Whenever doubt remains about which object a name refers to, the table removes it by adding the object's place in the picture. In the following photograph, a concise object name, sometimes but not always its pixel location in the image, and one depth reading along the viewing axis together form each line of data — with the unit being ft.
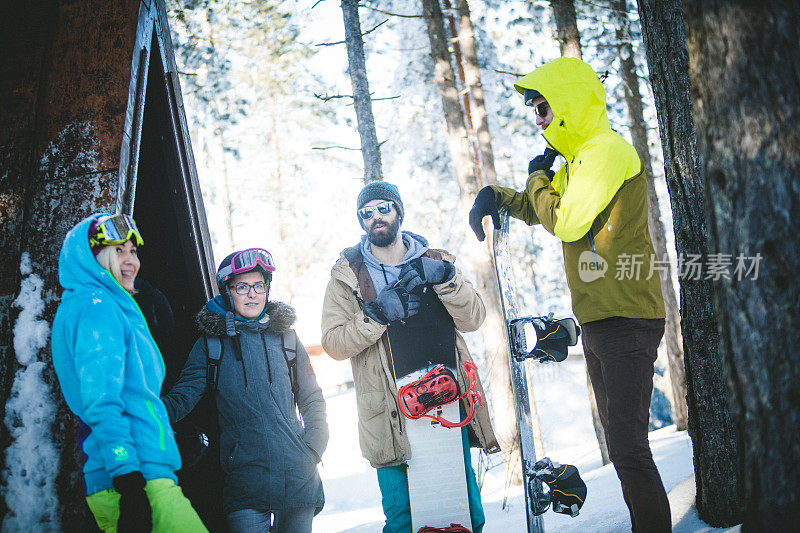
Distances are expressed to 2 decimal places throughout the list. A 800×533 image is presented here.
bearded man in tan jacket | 10.05
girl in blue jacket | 6.42
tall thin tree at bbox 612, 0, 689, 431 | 28.17
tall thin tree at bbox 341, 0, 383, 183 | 19.85
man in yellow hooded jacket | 8.16
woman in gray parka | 9.43
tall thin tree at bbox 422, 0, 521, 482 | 26.30
